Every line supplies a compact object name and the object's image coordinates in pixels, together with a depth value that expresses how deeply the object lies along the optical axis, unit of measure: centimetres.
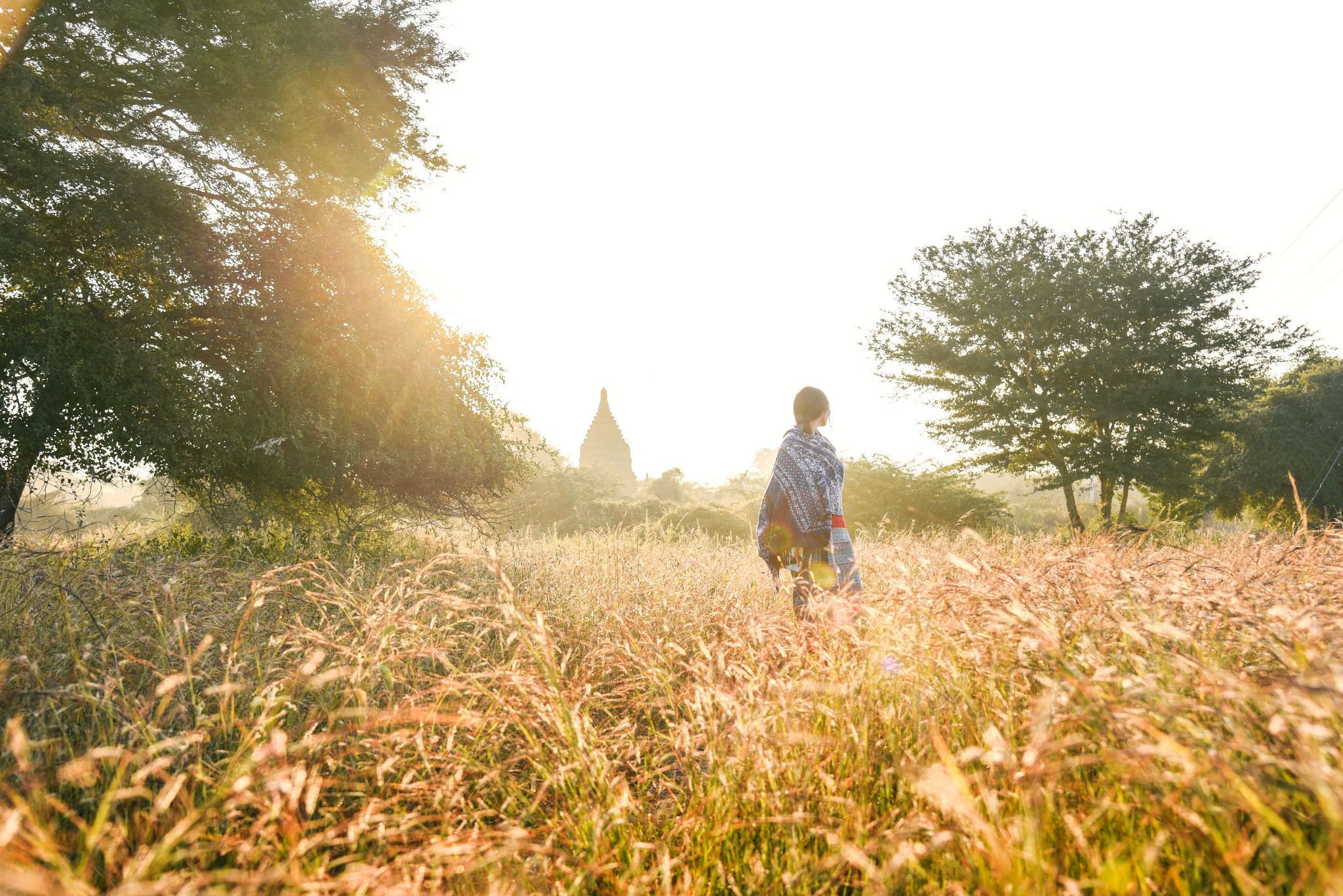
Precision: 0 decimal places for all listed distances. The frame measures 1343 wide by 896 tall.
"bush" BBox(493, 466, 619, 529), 1481
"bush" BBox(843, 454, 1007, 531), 1399
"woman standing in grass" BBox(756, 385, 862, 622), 397
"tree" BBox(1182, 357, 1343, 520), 1423
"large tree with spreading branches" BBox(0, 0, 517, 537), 509
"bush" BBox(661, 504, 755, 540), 1252
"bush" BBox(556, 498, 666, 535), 1364
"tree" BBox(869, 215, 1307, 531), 1330
